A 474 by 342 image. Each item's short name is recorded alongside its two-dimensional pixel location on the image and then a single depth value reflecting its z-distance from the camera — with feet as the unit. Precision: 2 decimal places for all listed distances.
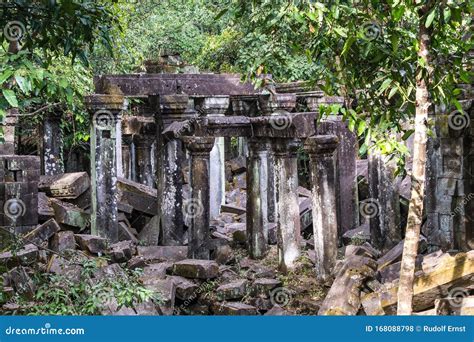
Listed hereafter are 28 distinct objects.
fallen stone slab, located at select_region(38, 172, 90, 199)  46.52
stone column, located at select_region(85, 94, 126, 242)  43.14
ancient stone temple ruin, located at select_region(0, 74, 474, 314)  35.09
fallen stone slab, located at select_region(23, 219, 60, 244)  37.83
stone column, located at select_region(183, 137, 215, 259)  40.88
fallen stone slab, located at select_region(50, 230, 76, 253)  38.56
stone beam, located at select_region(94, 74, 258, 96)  44.29
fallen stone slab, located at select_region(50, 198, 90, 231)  43.68
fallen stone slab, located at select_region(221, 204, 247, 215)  55.83
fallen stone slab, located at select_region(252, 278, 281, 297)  36.45
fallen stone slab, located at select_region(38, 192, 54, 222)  42.88
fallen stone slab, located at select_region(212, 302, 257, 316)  34.09
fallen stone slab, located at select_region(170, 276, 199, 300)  36.32
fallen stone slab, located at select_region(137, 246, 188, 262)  42.93
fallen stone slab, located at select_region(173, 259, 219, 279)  37.83
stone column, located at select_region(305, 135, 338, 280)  36.52
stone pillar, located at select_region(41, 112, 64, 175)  57.93
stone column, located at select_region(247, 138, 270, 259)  44.11
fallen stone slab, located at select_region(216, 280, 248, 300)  36.11
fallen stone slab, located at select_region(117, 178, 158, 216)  49.55
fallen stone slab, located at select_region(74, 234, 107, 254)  39.24
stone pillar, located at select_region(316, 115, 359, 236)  46.09
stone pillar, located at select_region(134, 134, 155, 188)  62.64
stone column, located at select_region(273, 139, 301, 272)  39.68
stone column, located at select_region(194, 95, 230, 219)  56.65
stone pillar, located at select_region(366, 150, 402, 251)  40.88
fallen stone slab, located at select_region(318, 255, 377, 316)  26.89
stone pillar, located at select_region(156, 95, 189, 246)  46.91
